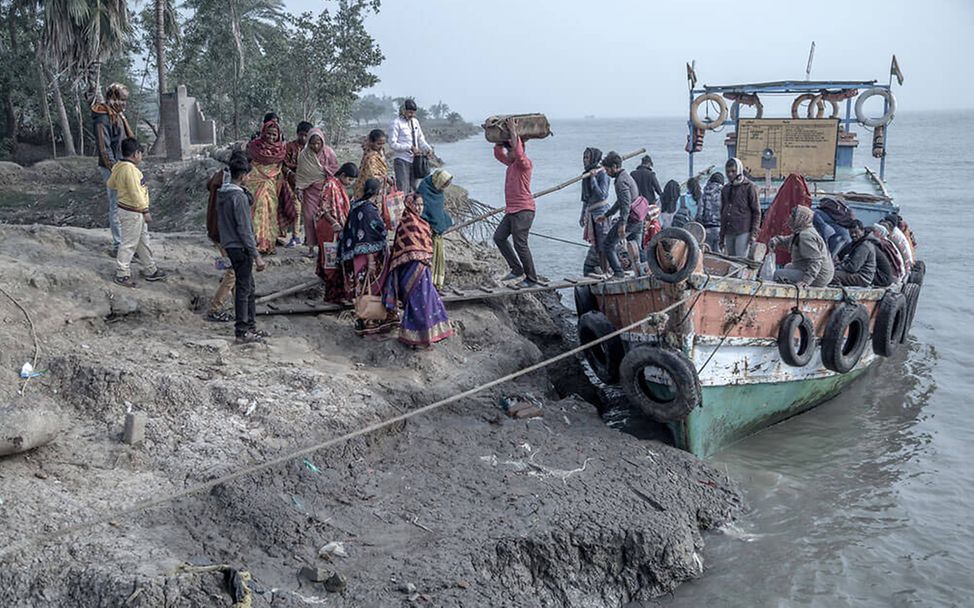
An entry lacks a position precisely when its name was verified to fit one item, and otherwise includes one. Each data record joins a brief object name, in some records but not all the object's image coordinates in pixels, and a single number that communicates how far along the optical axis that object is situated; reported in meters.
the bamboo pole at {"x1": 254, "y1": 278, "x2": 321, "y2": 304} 8.01
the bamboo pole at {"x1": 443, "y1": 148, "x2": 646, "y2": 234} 9.27
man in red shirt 8.41
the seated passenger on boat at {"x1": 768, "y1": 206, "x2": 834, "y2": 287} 7.79
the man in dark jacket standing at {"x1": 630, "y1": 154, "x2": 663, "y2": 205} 12.23
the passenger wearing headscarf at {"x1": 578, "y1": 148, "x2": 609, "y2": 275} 9.48
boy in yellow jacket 7.40
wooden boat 6.91
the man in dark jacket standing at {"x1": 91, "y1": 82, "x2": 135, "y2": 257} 7.90
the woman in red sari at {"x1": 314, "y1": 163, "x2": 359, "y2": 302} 8.18
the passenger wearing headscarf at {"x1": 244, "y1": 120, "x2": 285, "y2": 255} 8.88
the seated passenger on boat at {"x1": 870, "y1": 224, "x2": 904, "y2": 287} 8.72
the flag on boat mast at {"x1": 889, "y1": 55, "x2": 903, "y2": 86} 12.64
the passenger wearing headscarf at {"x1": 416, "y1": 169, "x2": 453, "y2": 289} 7.80
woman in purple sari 7.26
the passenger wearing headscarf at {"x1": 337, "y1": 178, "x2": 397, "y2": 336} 7.56
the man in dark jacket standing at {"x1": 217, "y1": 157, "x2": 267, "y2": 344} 6.86
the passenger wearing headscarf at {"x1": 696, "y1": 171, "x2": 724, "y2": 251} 11.31
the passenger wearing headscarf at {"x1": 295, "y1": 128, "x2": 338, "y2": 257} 8.98
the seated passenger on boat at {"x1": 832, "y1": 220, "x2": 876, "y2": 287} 8.45
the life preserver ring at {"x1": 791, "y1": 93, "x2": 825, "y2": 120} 14.42
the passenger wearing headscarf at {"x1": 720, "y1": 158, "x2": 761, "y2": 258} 9.64
